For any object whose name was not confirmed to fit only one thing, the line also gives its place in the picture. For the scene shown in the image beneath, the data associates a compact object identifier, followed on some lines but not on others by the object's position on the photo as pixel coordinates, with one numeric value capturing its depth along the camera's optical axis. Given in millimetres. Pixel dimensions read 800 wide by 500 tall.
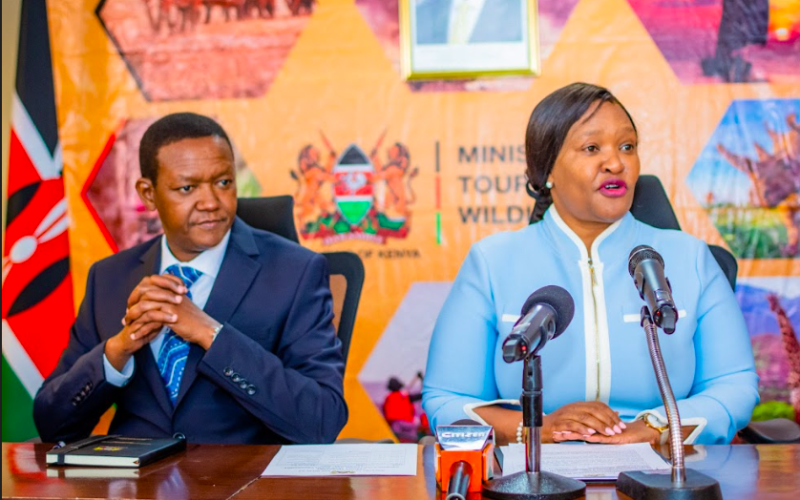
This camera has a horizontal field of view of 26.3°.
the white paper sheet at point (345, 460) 2325
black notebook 2383
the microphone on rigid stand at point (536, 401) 2049
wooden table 2202
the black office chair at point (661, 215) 2862
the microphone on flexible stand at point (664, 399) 2066
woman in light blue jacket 2690
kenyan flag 3804
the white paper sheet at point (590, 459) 2249
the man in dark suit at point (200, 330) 2675
